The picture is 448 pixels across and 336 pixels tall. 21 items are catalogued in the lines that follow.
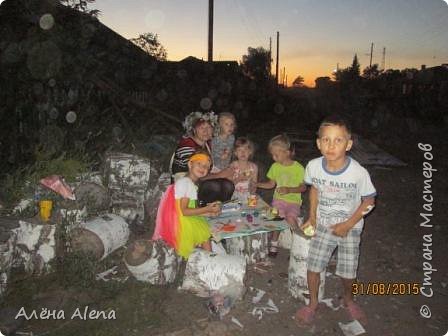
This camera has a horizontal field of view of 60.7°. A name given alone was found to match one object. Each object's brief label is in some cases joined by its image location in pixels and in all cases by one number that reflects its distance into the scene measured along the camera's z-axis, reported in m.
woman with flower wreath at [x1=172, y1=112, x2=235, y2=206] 5.30
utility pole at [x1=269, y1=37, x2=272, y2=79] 40.19
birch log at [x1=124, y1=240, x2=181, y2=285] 3.98
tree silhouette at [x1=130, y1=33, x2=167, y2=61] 14.60
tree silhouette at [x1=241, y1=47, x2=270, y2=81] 37.53
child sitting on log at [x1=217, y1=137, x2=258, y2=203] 5.18
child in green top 4.67
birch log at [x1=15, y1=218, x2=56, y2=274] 4.09
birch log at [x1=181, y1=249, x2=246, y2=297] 3.91
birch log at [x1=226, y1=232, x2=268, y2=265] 4.70
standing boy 3.29
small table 4.14
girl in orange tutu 4.01
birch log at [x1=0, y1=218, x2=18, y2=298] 3.67
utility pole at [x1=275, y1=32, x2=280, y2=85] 38.90
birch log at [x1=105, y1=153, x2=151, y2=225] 5.57
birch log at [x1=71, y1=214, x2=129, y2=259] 4.39
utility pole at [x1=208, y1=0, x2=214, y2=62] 16.08
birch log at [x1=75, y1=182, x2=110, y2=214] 5.14
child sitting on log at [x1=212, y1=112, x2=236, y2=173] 5.57
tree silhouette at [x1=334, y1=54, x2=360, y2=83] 43.38
